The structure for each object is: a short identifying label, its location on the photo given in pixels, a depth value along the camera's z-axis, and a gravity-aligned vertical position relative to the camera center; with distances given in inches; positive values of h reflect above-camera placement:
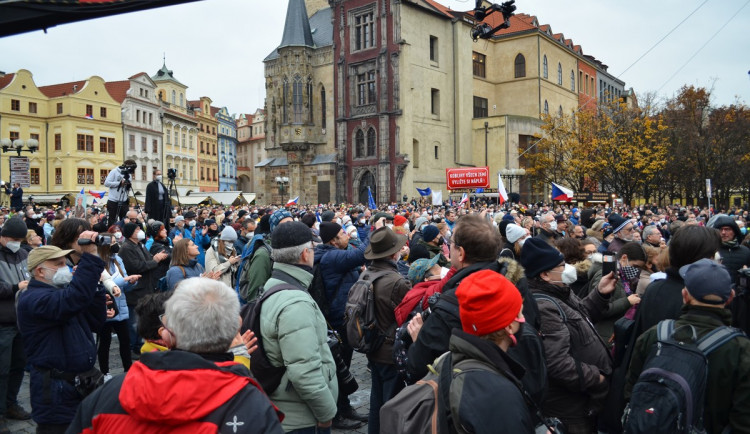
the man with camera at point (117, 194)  446.9 +13.8
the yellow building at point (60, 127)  2039.9 +330.4
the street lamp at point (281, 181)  1725.4 +90.6
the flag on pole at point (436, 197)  1288.1 +19.9
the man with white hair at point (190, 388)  76.9 -26.7
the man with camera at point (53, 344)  156.3 -39.7
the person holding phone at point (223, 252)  290.4 -24.3
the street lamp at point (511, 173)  1729.8 +104.0
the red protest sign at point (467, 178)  1018.8 +53.5
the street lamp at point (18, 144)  705.6 +92.4
